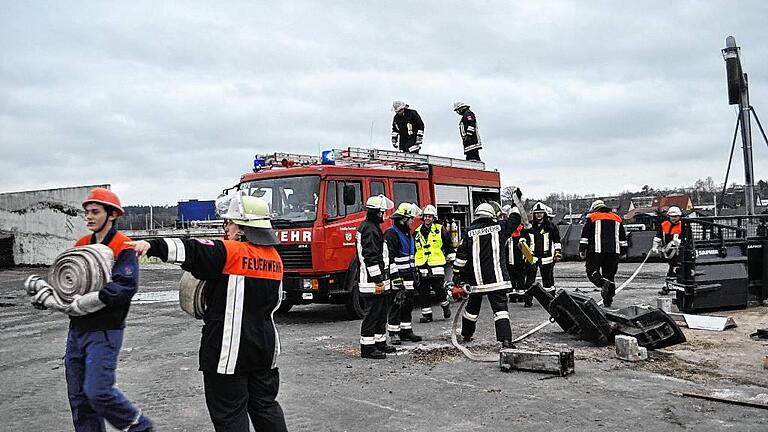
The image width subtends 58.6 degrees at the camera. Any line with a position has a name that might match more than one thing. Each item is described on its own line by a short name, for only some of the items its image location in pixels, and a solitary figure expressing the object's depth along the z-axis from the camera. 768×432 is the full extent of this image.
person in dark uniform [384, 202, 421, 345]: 8.67
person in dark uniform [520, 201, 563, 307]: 12.04
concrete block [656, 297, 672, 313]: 10.27
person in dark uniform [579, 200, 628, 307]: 11.42
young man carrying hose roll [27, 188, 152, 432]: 4.10
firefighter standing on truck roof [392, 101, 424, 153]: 14.19
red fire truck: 10.40
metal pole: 12.99
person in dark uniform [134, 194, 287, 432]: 3.71
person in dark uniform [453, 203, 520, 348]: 8.15
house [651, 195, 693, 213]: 38.88
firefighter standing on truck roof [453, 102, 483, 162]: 14.70
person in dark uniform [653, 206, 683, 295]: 13.15
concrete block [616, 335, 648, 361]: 7.27
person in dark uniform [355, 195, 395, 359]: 7.86
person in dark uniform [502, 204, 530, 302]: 12.48
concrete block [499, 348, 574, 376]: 6.69
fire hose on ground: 7.50
